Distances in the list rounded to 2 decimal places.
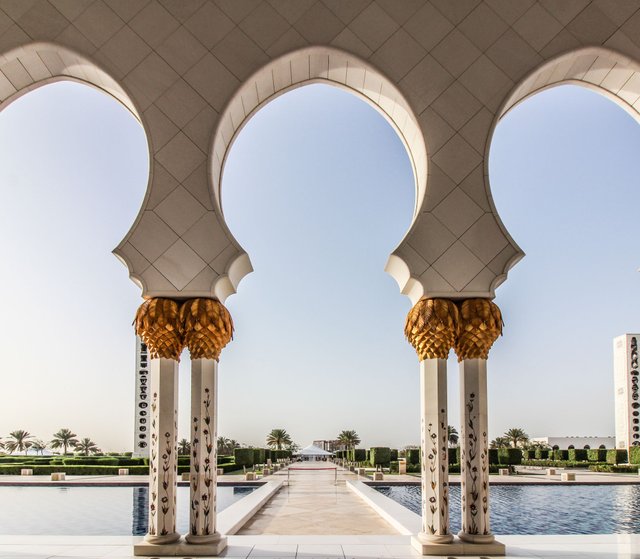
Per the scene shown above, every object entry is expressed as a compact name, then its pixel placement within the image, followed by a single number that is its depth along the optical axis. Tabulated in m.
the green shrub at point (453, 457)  25.72
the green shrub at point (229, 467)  26.97
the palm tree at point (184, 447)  45.50
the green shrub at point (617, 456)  32.09
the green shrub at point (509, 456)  26.66
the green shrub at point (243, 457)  29.80
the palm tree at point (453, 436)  51.69
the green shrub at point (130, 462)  27.44
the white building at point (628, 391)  44.11
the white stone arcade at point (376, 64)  7.47
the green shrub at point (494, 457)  26.60
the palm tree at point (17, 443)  59.53
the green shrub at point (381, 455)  28.67
